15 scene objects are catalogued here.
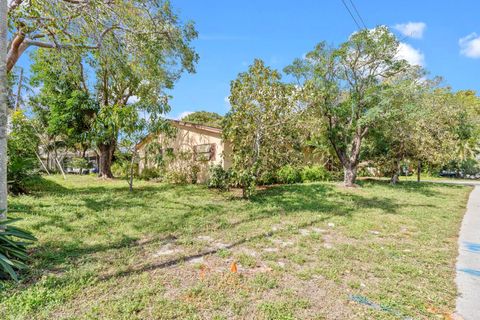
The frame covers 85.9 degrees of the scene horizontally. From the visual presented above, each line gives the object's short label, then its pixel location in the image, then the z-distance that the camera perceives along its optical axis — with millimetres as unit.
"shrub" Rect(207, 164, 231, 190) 9742
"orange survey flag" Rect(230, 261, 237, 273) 3693
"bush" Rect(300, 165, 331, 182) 16703
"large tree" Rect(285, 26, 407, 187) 11523
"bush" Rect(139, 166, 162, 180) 15334
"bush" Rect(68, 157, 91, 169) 22781
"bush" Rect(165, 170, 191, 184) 13656
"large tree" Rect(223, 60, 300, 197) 8984
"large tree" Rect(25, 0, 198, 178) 7031
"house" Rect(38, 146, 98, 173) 23023
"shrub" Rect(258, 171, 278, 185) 9820
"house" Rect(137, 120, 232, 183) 12719
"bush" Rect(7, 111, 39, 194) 8383
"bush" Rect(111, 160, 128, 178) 17406
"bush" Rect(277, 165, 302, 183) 15330
